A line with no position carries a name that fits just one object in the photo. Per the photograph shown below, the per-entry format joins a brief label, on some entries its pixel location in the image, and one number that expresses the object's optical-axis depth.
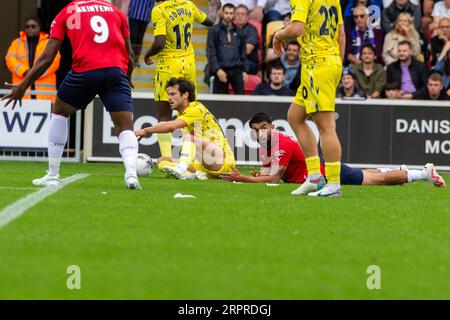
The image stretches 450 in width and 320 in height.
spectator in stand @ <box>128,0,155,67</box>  20.41
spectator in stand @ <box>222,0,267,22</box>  20.58
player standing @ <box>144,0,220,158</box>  15.51
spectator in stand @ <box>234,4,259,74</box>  19.70
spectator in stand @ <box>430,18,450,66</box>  20.39
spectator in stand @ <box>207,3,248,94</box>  19.47
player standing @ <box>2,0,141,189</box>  11.56
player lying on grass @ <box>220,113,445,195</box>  13.45
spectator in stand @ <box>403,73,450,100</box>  19.27
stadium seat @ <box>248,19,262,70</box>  20.25
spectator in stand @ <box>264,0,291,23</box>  20.52
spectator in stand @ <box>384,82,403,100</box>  19.44
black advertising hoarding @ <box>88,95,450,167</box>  18.88
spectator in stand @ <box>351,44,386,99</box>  19.52
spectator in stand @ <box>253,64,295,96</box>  19.14
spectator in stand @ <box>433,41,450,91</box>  20.11
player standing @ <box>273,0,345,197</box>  11.09
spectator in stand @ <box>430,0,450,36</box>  20.67
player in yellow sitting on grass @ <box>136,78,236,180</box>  14.49
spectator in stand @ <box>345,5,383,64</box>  19.95
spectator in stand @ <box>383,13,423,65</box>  20.16
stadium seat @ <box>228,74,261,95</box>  20.17
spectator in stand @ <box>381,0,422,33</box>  20.45
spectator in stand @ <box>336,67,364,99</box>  19.09
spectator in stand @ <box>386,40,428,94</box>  19.69
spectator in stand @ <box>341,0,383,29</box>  20.06
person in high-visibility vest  19.62
